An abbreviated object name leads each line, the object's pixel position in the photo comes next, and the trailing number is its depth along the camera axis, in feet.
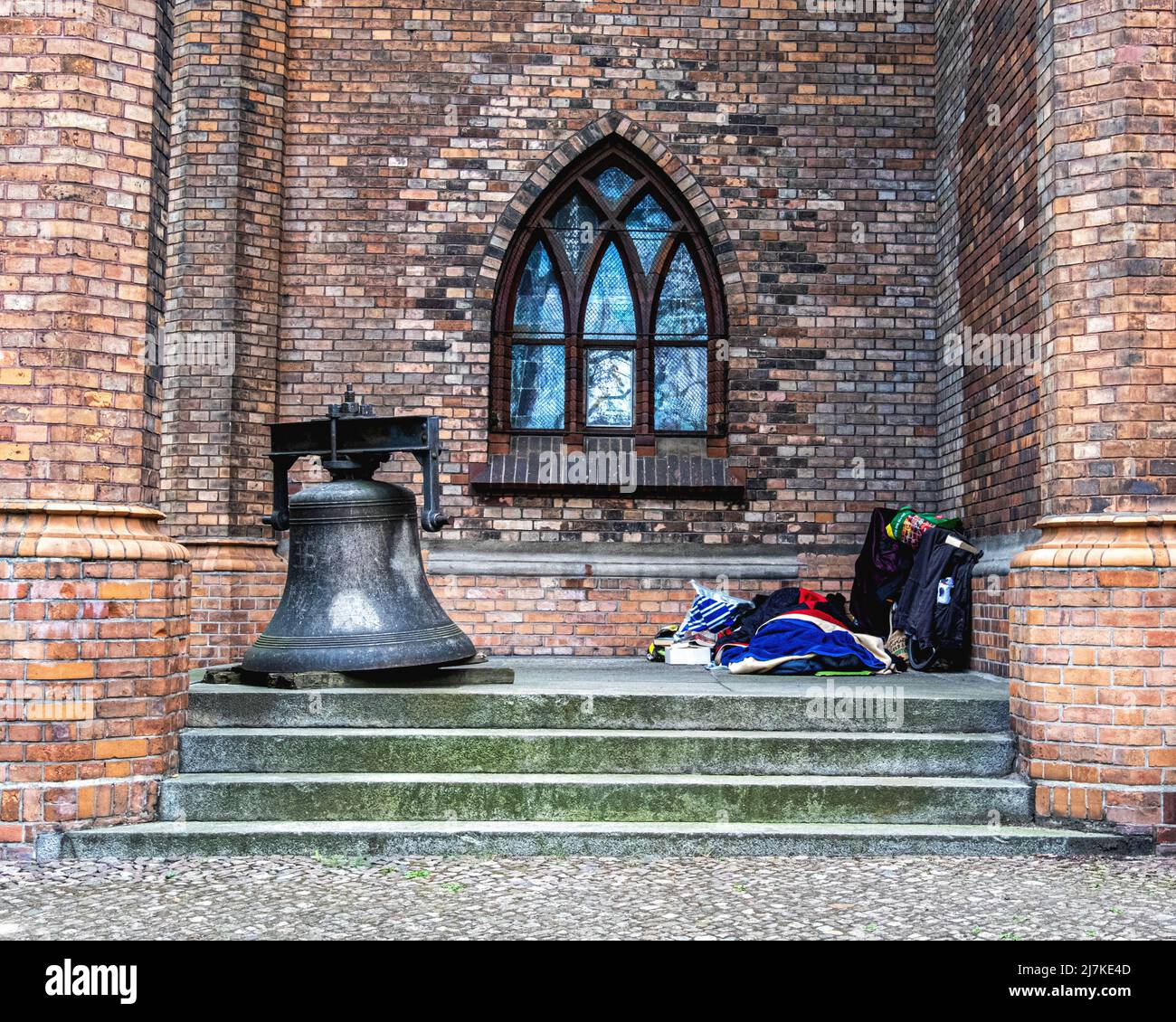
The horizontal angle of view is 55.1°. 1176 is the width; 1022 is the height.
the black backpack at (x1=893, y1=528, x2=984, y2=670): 23.58
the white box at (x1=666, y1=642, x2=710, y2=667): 24.76
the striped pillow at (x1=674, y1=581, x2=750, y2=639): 25.43
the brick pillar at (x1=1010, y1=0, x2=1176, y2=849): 16.38
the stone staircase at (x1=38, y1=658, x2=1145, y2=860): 15.96
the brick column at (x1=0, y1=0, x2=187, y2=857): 15.97
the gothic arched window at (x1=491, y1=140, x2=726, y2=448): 28.55
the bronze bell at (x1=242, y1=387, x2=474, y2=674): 18.79
